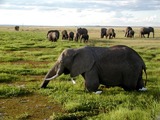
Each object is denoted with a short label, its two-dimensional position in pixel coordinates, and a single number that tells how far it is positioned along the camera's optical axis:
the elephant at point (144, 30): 47.07
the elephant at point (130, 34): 44.51
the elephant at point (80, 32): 39.16
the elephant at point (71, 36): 39.61
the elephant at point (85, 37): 35.00
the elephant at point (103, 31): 45.82
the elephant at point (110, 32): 43.41
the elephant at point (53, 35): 35.55
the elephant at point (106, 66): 9.65
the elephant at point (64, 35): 41.39
